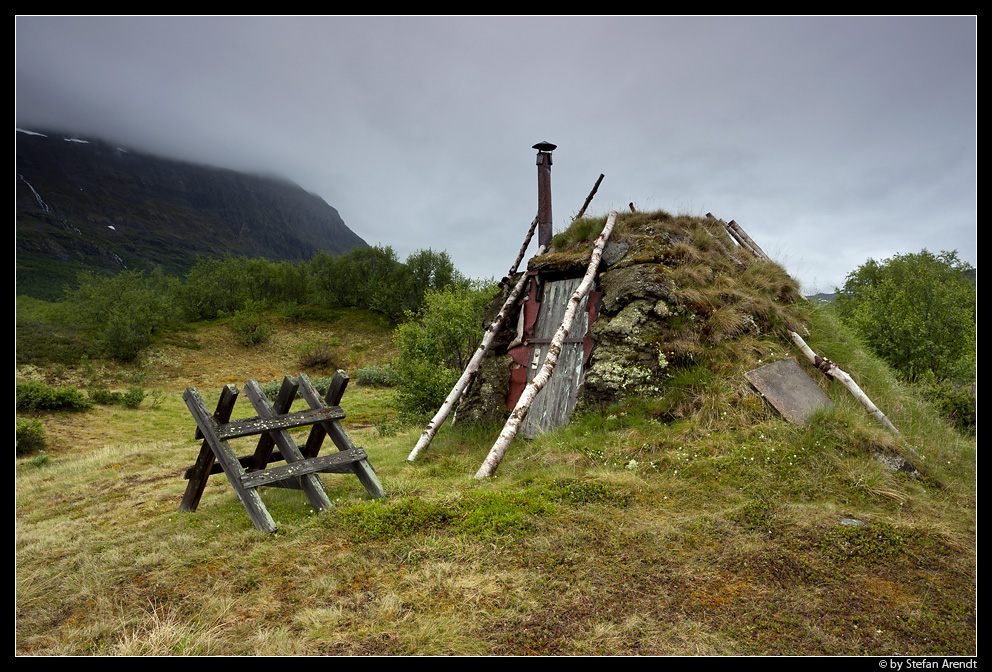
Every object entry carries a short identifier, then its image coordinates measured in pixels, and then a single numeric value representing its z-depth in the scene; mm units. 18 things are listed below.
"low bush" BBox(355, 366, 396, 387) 29344
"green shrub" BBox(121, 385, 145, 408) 20031
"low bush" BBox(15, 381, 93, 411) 16234
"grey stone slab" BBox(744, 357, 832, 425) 6472
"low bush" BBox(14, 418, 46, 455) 12836
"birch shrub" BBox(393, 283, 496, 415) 12528
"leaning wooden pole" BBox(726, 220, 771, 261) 11888
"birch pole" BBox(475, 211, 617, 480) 6383
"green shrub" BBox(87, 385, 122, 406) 19562
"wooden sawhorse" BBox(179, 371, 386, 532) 4969
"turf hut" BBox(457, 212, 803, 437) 7410
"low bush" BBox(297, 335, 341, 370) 36719
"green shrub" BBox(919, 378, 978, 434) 7762
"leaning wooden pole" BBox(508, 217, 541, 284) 11027
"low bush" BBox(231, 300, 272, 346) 37969
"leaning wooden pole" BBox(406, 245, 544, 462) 8000
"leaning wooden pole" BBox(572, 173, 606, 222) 11930
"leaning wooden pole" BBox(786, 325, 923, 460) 6395
